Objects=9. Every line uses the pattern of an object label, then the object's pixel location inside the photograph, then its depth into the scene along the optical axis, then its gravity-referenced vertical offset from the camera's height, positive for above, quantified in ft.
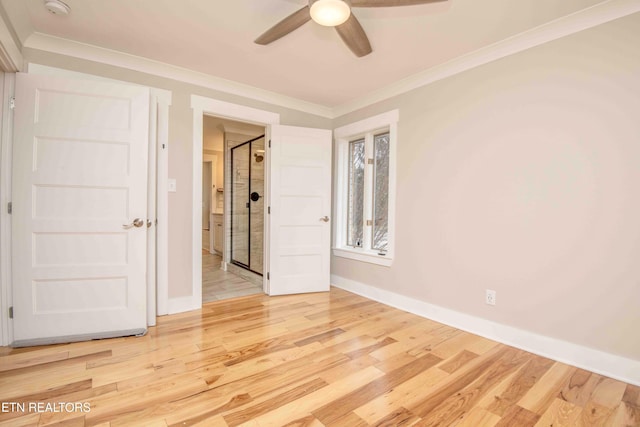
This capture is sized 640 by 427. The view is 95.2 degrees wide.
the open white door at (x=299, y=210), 11.41 -0.09
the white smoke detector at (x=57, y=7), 6.34 +4.37
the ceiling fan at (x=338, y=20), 5.13 +3.63
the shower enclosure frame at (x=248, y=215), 15.26 -0.46
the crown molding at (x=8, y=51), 6.21 +3.51
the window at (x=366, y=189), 10.81 +0.84
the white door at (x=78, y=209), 7.17 -0.12
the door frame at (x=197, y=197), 9.80 +0.32
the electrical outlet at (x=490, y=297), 7.96 -2.36
